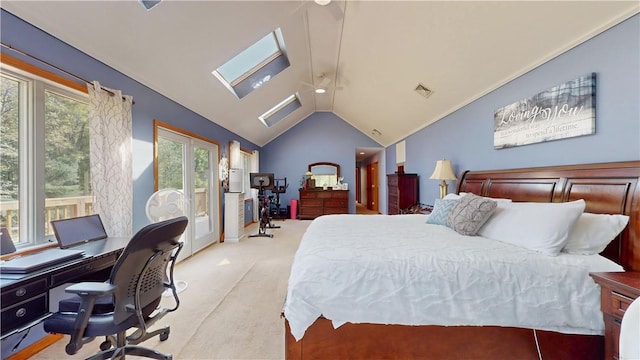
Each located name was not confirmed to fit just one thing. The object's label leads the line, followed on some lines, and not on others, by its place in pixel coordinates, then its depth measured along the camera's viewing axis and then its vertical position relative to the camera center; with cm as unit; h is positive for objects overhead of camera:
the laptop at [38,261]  131 -41
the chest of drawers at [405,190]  525 -19
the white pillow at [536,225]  164 -31
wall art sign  193 +54
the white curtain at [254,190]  760 -21
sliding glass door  360 +10
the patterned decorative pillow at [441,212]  260 -31
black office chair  134 -65
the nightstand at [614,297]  126 -59
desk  122 -52
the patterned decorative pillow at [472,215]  214 -29
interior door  923 -22
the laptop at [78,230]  185 -34
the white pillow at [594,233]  162 -34
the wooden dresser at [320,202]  775 -59
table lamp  368 +11
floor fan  252 -21
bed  147 -81
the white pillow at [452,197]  261 -19
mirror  833 +27
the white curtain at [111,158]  225 +24
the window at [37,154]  179 +24
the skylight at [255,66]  380 +182
